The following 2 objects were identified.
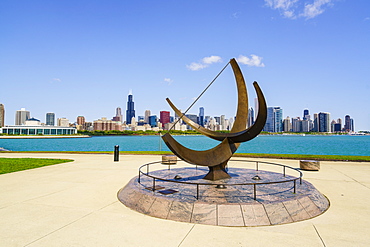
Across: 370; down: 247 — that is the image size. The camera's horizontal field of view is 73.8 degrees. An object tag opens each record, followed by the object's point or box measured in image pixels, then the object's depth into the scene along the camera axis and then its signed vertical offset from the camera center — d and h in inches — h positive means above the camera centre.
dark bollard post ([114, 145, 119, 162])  589.1 -62.1
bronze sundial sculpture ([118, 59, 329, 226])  195.7 -62.6
